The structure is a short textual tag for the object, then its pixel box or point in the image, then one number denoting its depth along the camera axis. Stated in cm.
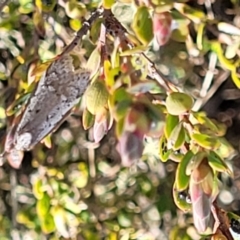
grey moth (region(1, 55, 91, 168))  31
